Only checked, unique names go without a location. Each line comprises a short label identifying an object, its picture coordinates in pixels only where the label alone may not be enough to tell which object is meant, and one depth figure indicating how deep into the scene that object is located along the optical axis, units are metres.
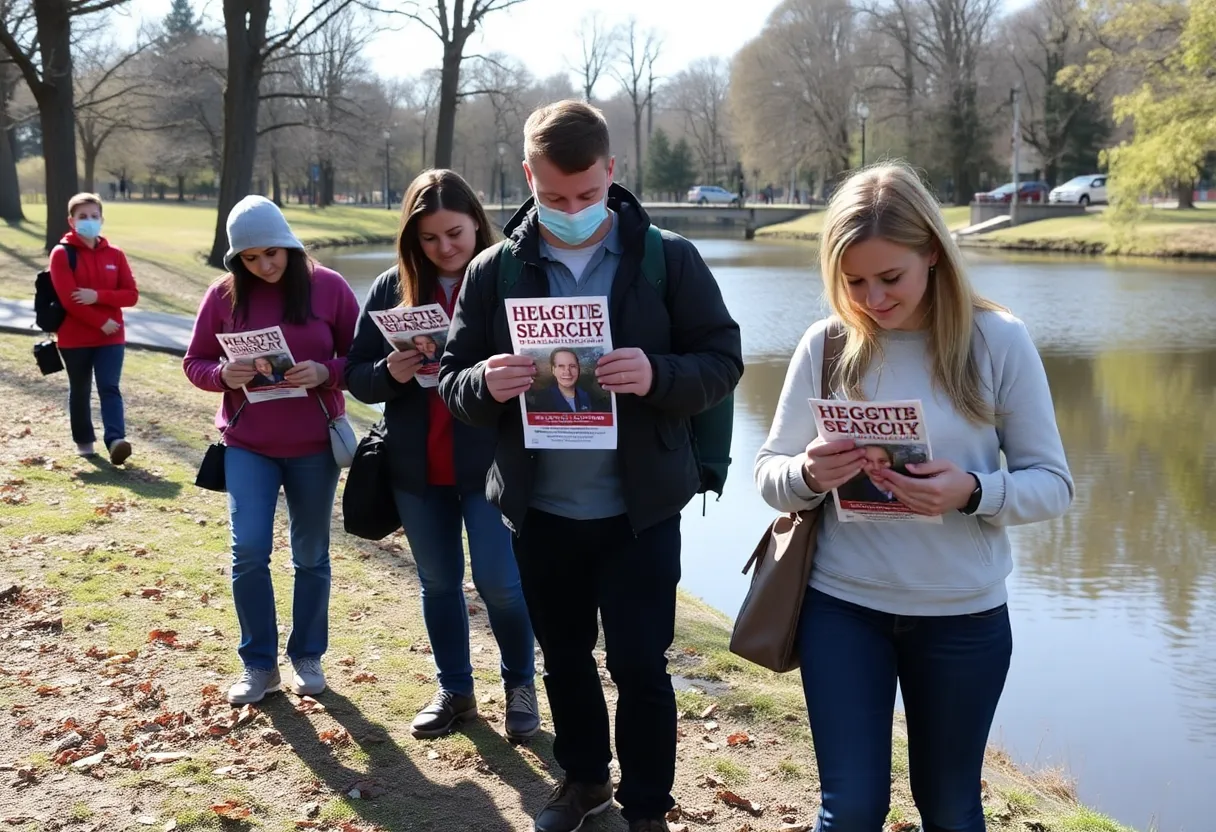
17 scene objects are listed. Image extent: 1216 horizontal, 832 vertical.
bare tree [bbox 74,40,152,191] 40.16
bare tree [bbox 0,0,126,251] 20.88
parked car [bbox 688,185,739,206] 84.12
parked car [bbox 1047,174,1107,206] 56.59
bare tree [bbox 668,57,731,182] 102.75
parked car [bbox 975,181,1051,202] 57.81
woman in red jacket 8.77
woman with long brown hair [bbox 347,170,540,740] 4.29
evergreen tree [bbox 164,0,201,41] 88.12
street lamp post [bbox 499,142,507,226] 60.92
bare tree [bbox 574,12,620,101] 76.38
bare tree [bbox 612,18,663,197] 89.06
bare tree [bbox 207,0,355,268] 22.72
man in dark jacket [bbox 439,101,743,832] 3.31
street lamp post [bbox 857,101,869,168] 73.25
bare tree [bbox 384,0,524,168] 28.17
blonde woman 2.88
